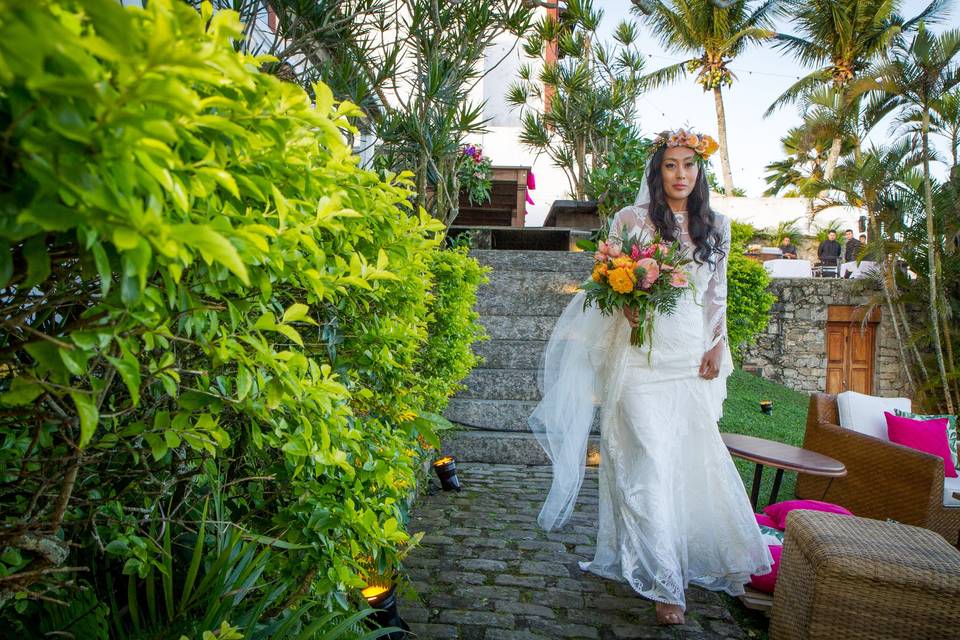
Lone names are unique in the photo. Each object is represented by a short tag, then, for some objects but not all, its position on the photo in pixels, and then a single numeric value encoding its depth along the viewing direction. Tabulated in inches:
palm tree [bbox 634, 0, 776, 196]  787.4
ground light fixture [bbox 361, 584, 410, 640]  84.3
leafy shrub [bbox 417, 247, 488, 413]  147.2
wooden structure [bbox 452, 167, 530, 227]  472.1
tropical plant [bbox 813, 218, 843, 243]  635.5
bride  117.0
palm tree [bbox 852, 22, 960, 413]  325.4
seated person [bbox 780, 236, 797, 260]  609.6
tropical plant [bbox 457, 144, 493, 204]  413.1
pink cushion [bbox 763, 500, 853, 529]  138.9
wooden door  484.4
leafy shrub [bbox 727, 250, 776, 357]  332.5
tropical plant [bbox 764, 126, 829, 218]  783.2
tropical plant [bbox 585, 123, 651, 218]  386.6
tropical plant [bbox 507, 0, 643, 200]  470.9
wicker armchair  154.3
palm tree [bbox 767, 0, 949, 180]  722.2
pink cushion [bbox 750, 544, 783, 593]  116.5
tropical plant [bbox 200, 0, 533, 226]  148.1
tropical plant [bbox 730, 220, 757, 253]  354.0
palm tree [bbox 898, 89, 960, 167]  343.9
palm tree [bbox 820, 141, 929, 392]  350.6
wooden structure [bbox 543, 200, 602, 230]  446.6
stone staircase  206.4
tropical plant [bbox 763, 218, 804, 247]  650.8
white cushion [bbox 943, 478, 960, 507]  162.2
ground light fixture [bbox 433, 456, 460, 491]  172.6
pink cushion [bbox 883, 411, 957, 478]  174.6
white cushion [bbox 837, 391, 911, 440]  186.9
